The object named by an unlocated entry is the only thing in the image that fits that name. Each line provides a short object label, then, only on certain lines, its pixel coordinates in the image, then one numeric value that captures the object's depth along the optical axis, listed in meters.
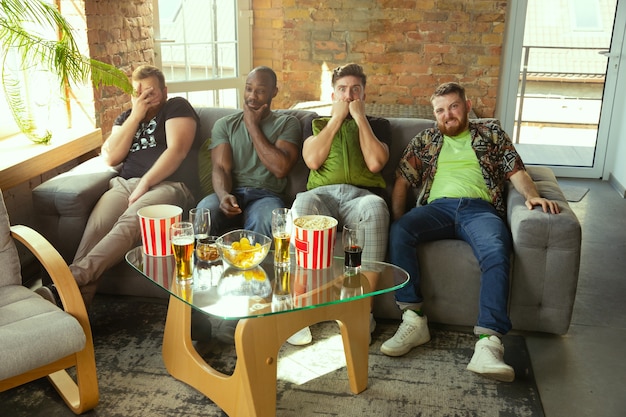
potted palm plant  3.02
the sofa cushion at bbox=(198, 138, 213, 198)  3.26
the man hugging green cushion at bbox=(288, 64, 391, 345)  3.00
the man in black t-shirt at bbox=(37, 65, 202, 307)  3.07
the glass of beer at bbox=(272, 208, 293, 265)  2.23
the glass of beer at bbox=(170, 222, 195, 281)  2.15
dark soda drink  2.24
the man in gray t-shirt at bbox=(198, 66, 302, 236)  3.13
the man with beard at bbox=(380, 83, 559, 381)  2.58
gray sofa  2.67
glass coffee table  2.02
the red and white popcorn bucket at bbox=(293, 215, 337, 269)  2.18
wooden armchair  1.98
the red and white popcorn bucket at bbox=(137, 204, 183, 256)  2.31
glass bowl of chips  2.21
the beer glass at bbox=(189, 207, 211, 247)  2.29
